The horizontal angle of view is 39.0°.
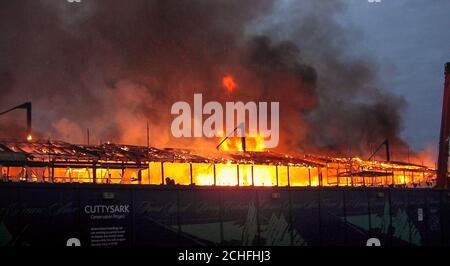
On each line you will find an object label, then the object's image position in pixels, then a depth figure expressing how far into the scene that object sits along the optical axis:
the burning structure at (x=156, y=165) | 24.78
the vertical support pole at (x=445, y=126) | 39.97
